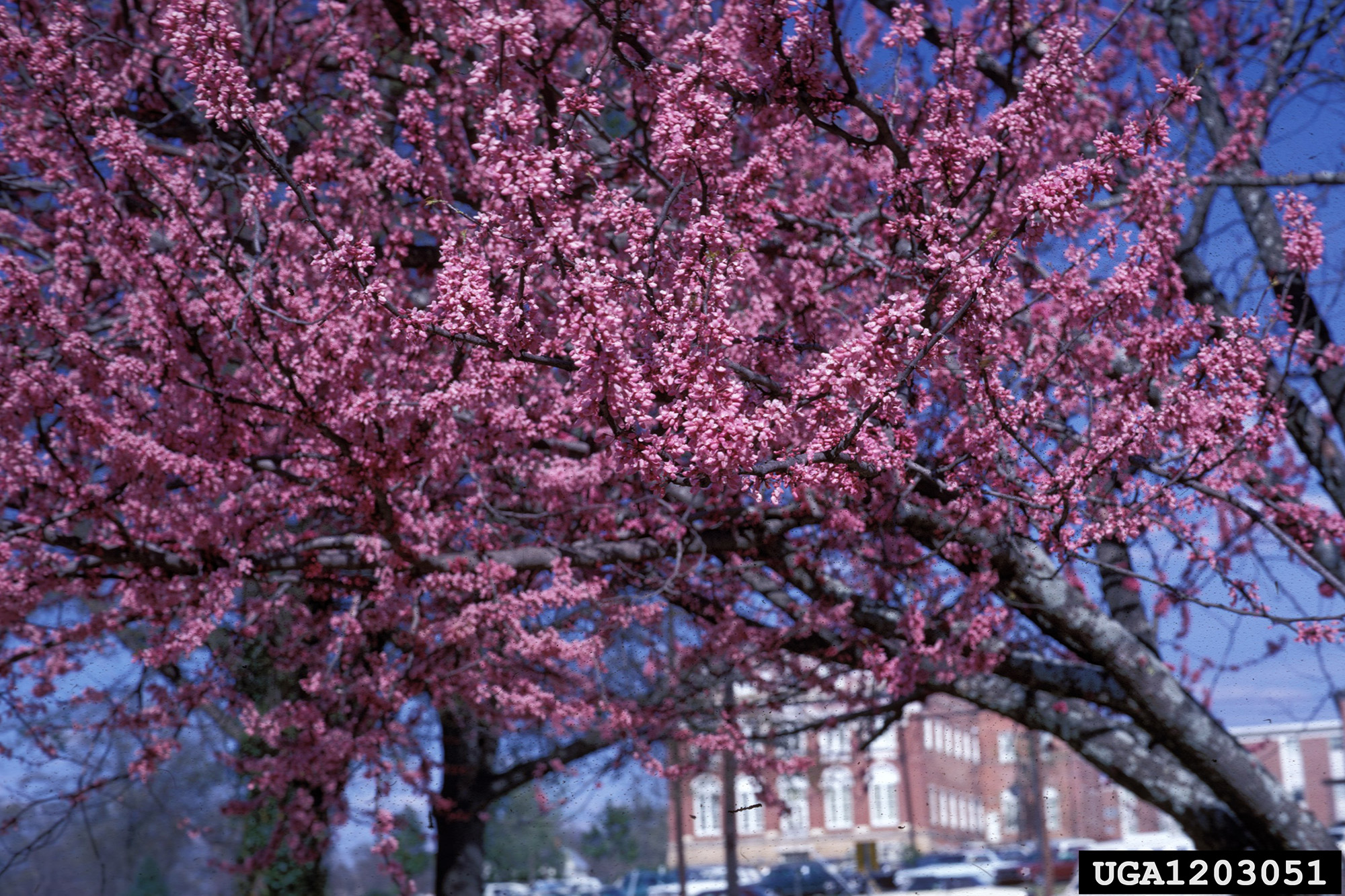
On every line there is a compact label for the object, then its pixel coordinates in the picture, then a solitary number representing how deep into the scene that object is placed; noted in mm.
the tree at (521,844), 30375
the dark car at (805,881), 34875
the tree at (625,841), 46969
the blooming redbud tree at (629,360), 4664
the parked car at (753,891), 29669
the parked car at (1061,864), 37725
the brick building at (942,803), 59812
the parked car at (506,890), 37250
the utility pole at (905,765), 34556
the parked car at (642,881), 38062
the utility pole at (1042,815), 25766
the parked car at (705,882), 36250
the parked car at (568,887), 42875
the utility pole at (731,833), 19828
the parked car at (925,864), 35781
